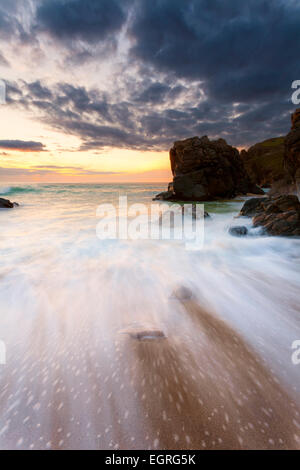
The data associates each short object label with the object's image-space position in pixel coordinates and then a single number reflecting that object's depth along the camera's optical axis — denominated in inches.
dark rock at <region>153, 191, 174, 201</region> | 1085.8
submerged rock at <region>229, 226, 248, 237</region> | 299.8
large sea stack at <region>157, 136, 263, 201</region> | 1086.4
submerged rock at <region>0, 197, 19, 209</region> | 602.4
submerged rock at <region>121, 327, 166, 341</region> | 86.9
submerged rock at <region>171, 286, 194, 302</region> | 125.2
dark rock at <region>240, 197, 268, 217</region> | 468.1
